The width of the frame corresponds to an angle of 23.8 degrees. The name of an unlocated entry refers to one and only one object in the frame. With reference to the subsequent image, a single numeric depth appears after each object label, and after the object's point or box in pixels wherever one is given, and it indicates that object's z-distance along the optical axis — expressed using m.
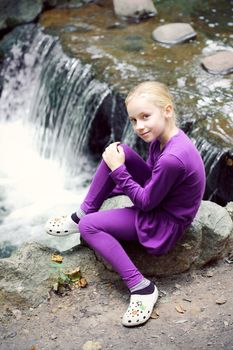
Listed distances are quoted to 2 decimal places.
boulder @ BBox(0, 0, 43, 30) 6.91
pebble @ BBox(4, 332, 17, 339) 2.82
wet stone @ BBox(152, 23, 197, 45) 6.25
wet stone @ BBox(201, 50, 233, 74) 5.61
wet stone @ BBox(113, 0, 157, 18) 6.86
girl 2.81
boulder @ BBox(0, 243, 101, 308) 2.96
